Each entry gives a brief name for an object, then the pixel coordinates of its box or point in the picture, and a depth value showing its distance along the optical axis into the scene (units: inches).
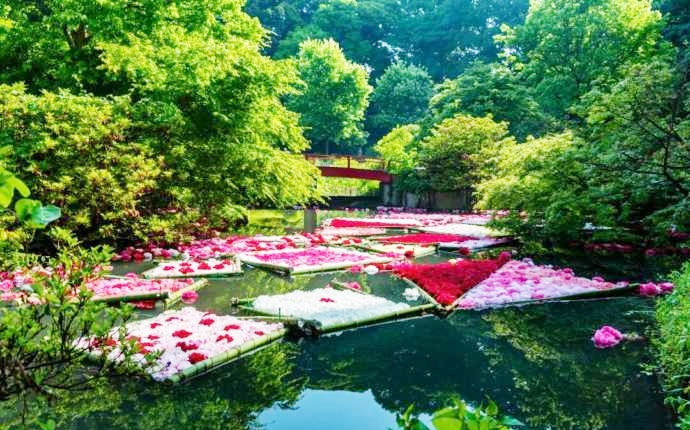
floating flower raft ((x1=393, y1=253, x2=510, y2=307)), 295.1
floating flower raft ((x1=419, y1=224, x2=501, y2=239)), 614.2
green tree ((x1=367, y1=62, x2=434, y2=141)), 1904.5
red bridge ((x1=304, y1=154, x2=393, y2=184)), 1230.2
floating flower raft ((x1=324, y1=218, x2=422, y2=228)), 731.9
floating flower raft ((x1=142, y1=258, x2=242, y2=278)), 346.3
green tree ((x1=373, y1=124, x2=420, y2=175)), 1264.8
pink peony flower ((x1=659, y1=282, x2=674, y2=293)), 315.9
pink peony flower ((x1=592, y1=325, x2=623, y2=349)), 217.2
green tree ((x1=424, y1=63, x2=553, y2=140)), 1151.0
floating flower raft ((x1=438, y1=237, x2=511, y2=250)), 507.5
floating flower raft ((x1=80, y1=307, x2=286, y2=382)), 180.7
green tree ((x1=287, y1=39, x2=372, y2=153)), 1731.1
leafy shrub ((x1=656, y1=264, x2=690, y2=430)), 154.6
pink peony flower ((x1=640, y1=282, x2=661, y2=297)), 307.9
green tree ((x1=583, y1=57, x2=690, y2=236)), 315.0
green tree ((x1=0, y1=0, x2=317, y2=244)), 395.2
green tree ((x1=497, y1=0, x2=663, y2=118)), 1099.9
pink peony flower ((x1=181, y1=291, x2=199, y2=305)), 289.0
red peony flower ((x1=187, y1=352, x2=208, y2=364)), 181.6
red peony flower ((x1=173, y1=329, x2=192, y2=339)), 202.4
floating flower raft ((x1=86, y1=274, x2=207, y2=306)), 279.8
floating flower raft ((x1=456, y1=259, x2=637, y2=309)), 292.2
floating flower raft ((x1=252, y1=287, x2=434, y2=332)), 238.4
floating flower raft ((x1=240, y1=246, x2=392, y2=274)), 381.4
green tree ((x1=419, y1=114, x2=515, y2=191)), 1023.6
